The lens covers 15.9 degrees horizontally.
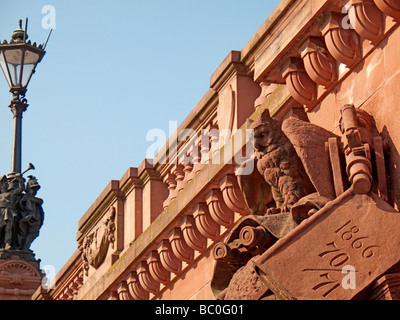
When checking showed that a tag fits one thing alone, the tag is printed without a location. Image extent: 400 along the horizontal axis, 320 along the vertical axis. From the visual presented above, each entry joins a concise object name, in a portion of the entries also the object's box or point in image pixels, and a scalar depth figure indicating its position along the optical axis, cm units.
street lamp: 2250
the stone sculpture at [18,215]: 2289
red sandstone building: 938
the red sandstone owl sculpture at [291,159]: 1004
